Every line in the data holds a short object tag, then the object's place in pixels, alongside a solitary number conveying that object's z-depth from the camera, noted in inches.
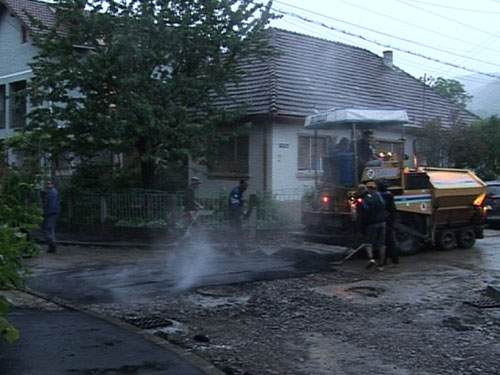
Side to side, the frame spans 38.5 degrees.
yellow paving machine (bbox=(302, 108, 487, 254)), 550.9
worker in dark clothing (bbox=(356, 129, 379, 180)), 554.3
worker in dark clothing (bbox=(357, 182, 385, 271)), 492.7
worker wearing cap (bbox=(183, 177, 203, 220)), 628.4
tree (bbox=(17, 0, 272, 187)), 687.1
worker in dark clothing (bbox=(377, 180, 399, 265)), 505.4
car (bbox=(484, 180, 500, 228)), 777.6
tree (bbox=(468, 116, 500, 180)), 989.8
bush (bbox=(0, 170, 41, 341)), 229.3
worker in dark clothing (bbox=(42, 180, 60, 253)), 601.3
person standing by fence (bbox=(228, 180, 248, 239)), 617.6
